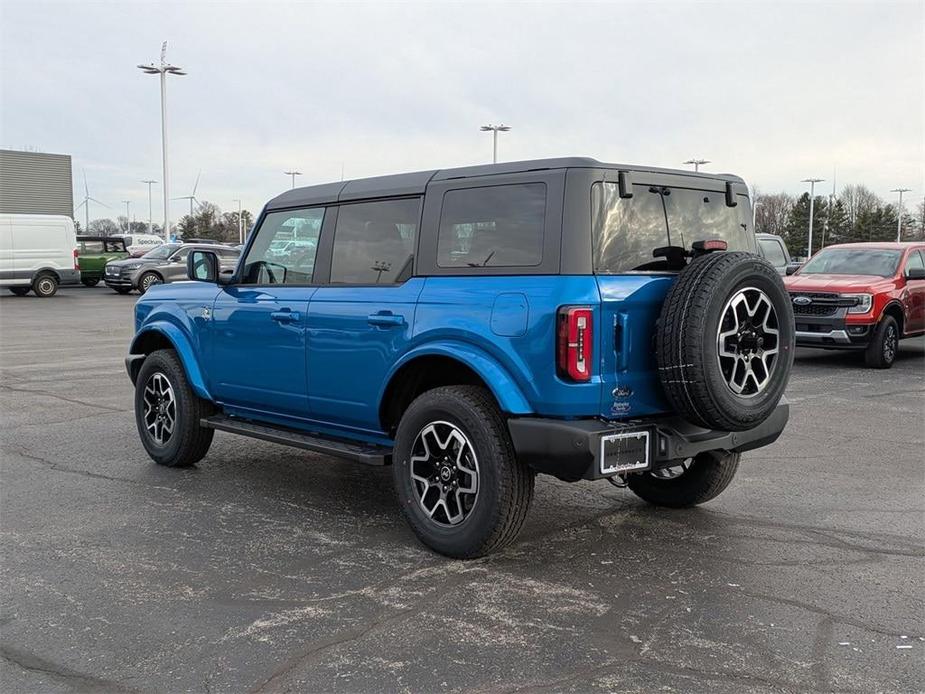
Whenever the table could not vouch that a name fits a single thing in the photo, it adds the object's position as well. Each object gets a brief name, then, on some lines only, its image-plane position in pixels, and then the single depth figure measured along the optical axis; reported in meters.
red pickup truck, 12.55
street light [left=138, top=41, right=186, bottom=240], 42.20
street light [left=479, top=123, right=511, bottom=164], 59.53
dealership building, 41.81
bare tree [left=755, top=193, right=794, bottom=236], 106.25
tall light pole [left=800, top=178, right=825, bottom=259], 85.21
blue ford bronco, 4.17
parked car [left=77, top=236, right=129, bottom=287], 32.31
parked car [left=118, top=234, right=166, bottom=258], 45.97
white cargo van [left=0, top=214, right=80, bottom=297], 26.14
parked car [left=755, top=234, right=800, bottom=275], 17.56
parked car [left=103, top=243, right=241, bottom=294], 28.02
